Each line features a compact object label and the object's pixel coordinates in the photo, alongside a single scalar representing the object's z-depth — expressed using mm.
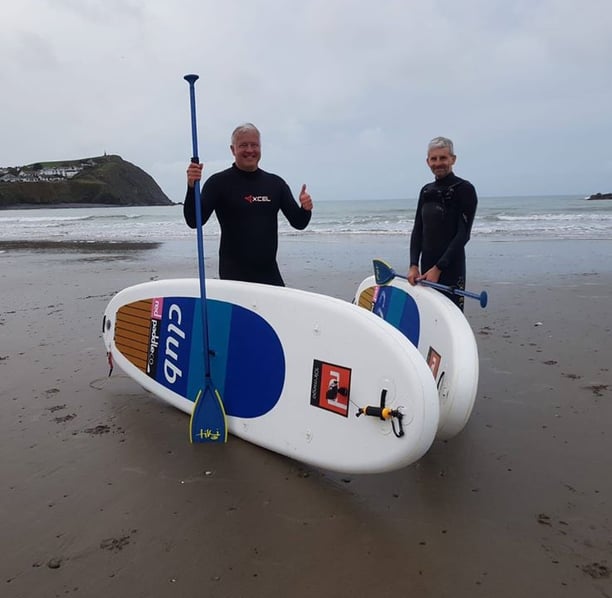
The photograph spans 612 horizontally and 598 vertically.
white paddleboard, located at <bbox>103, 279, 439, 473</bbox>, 2041
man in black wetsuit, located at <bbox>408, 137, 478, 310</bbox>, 2990
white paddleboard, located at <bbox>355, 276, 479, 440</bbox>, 2359
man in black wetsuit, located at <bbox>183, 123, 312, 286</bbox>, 2803
